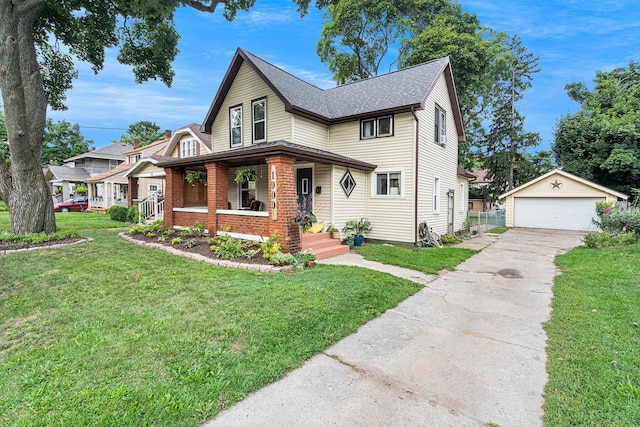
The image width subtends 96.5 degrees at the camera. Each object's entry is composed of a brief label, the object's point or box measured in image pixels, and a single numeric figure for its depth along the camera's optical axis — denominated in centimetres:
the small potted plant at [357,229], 1058
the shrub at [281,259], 683
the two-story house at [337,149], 1008
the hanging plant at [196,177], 1245
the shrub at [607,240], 1078
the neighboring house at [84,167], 3397
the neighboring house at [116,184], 2611
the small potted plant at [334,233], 976
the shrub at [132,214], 1708
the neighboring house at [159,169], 1580
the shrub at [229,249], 748
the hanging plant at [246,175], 1087
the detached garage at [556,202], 1725
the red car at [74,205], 2712
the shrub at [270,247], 721
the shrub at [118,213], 1797
